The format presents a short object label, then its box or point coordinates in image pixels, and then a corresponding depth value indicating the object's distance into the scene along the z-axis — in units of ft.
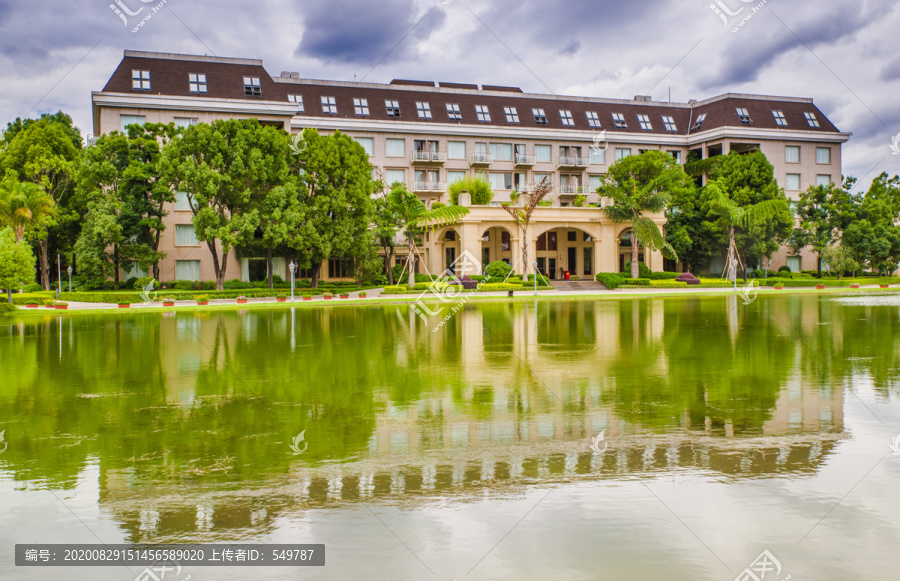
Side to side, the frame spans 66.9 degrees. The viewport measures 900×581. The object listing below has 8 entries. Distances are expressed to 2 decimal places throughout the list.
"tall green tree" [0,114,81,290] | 144.15
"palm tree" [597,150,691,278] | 168.04
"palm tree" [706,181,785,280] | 169.07
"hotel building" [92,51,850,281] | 160.15
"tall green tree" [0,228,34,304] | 110.22
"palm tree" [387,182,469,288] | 154.81
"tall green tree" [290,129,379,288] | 141.38
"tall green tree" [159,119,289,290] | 125.90
